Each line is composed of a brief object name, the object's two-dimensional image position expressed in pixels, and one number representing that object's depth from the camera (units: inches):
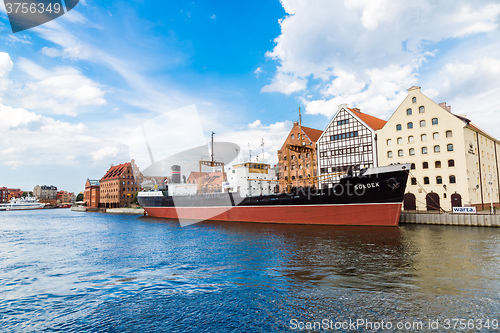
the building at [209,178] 2046.8
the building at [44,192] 6556.6
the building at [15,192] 6264.8
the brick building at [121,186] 3558.1
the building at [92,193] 4109.3
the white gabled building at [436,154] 1350.9
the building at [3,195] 5669.3
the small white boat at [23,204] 4833.2
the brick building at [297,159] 1910.7
